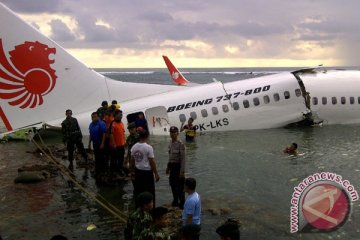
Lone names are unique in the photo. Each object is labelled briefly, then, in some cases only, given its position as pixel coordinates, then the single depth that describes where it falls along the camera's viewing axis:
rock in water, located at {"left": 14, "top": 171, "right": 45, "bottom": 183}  12.99
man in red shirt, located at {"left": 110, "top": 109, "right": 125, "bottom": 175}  12.64
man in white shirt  9.63
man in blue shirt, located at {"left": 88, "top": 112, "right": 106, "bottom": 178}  12.99
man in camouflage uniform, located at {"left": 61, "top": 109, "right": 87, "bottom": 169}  14.05
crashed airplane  18.66
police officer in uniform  9.91
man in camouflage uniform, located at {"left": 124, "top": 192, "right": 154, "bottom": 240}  5.93
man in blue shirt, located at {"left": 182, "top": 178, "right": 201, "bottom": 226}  7.55
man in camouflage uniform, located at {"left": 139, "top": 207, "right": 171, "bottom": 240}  5.80
